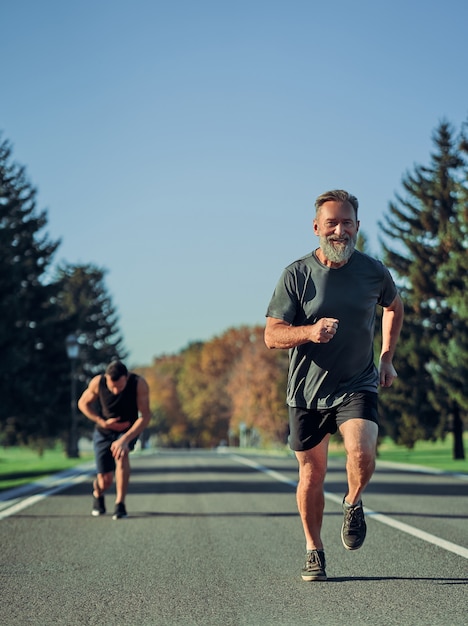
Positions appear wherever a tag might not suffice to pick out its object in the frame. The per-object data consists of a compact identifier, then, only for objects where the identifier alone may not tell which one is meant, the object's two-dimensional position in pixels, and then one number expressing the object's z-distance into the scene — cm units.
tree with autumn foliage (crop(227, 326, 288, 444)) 8819
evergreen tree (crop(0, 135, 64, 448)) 4275
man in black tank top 1184
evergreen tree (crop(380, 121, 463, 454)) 4622
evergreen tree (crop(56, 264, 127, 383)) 6919
